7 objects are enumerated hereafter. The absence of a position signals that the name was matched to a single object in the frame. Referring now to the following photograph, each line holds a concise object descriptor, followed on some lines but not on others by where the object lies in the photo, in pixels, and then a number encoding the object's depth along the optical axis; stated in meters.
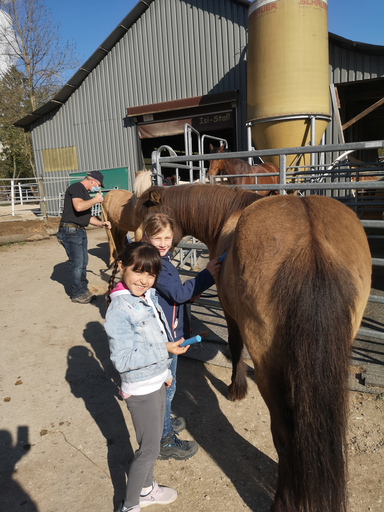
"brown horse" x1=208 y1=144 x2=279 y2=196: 7.47
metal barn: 10.27
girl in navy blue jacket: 1.99
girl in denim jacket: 1.60
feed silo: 6.67
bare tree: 18.34
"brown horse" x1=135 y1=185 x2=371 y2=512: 1.25
